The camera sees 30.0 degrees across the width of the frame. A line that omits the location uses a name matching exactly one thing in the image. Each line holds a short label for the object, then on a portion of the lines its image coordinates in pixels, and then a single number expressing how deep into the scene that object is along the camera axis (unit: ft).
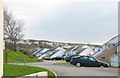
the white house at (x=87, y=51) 282.15
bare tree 163.53
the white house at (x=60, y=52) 340.10
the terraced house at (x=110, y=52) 161.42
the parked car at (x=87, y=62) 74.87
